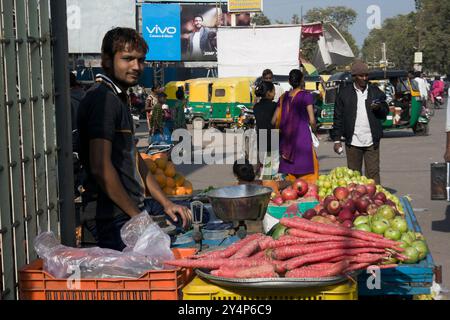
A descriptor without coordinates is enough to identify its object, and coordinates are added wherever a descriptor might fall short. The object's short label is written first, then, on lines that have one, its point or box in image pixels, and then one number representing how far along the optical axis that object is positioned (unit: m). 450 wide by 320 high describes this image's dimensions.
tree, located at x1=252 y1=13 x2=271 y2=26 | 96.12
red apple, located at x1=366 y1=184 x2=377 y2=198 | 6.33
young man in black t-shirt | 4.15
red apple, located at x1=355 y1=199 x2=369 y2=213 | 5.74
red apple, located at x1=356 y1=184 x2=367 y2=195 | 6.28
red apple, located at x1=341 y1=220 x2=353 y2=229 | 5.32
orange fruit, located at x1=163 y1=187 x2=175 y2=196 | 7.48
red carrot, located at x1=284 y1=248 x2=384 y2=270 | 3.79
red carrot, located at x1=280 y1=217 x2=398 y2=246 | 4.14
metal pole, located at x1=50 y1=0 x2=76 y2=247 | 4.65
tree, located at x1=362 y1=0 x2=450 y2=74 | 77.81
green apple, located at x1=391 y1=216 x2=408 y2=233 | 5.01
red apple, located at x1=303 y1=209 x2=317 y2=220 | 5.73
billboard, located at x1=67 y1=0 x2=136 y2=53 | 24.17
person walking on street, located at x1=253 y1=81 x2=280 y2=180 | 10.59
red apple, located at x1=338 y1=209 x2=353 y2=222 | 5.54
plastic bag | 3.66
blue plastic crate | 4.48
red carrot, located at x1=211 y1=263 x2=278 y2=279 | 3.68
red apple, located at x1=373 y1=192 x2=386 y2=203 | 6.02
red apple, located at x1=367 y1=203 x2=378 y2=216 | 5.62
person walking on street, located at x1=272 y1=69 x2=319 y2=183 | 9.56
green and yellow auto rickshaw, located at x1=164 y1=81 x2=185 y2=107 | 37.56
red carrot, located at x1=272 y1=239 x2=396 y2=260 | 3.89
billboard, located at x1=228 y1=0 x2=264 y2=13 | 51.16
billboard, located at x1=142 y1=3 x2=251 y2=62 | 55.16
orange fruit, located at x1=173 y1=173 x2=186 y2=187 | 7.75
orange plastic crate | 3.60
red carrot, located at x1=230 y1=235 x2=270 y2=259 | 3.92
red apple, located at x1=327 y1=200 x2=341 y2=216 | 5.68
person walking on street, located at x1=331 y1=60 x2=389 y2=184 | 9.96
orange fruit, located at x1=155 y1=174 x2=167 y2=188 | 7.50
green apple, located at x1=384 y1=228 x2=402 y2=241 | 4.89
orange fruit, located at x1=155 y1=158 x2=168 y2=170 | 7.81
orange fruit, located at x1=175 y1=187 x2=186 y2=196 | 7.51
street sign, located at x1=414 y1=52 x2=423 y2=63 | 52.09
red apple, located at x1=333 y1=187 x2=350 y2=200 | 6.13
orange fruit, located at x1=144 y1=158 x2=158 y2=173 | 7.66
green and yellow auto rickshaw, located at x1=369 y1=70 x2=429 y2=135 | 24.23
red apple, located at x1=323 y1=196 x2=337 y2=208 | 5.75
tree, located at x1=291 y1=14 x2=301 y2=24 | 94.72
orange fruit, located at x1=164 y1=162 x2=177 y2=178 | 7.77
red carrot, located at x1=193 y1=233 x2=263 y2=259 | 3.93
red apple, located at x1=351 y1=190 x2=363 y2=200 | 5.96
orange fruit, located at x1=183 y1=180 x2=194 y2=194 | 7.63
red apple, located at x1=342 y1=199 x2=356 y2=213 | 5.71
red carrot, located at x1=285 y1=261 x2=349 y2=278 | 3.68
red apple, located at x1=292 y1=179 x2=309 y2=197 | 7.03
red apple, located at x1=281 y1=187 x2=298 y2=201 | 6.79
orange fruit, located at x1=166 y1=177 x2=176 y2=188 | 7.59
